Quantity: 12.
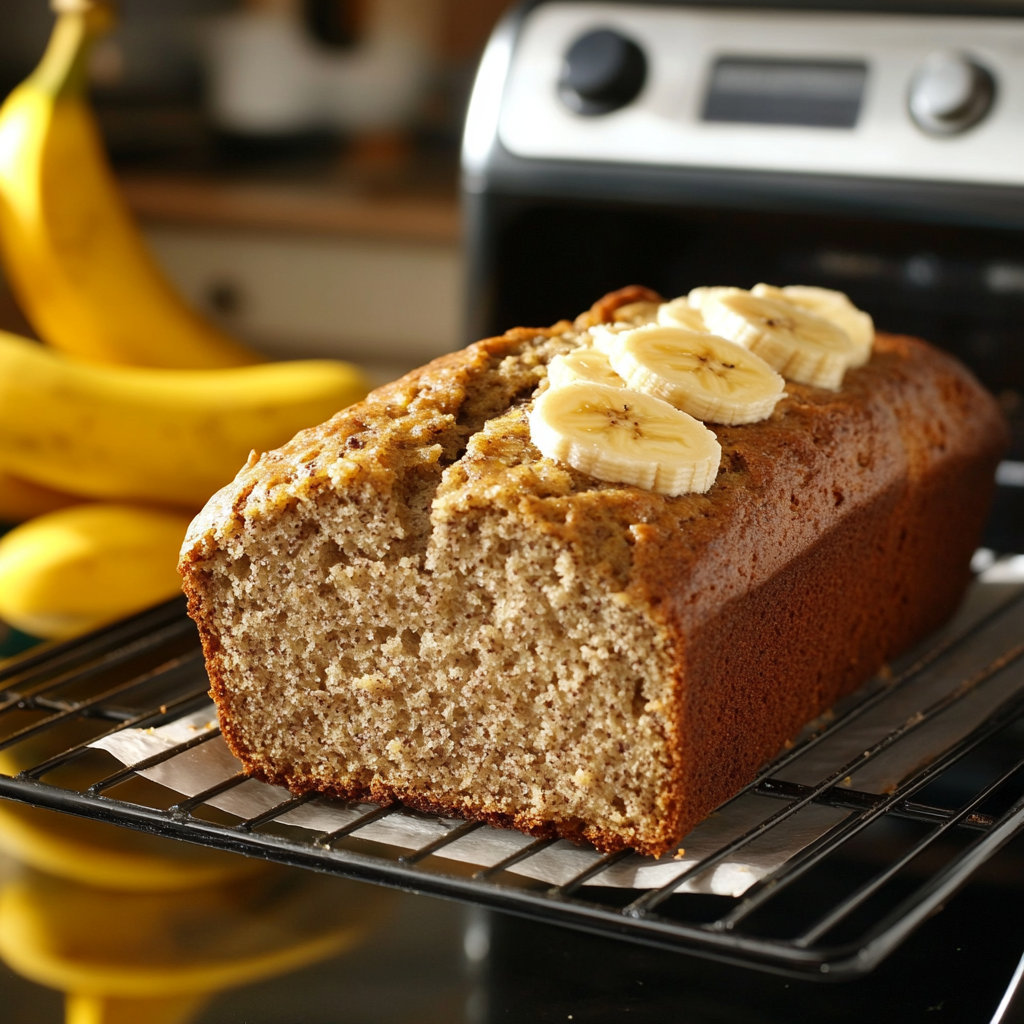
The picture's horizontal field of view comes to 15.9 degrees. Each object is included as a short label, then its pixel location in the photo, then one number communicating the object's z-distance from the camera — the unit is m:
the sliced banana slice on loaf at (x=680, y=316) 0.82
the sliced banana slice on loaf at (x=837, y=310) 0.85
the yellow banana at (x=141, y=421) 0.91
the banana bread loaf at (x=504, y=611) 0.75
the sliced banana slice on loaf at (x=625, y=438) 0.76
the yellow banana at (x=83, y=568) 0.89
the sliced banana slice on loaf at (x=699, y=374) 0.79
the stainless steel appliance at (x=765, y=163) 0.88
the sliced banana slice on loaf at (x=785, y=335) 0.82
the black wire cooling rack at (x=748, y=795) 0.72
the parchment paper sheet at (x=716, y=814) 0.76
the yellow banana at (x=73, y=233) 0.98
